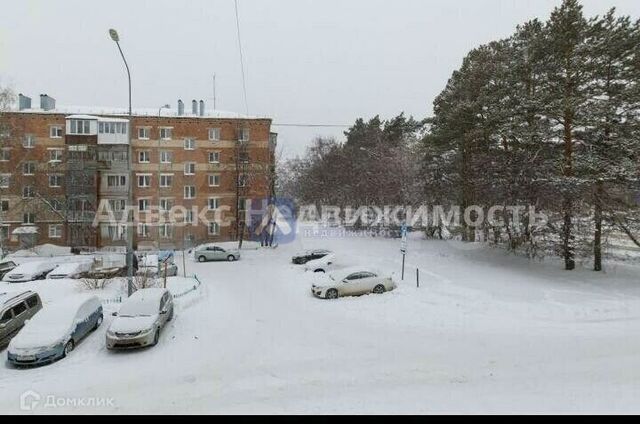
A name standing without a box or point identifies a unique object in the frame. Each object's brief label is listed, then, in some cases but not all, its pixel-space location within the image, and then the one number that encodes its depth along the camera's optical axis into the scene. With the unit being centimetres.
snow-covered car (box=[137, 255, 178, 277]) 2038
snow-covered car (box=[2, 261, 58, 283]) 2127
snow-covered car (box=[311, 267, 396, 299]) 1644
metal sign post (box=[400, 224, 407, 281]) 1772
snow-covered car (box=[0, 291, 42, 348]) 1152
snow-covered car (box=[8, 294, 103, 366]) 1007
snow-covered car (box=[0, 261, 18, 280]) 2334
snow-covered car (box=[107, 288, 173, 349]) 1082
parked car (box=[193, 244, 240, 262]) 2793
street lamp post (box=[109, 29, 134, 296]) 1512
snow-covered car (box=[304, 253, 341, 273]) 2212
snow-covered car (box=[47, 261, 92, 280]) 2109
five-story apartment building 3338
